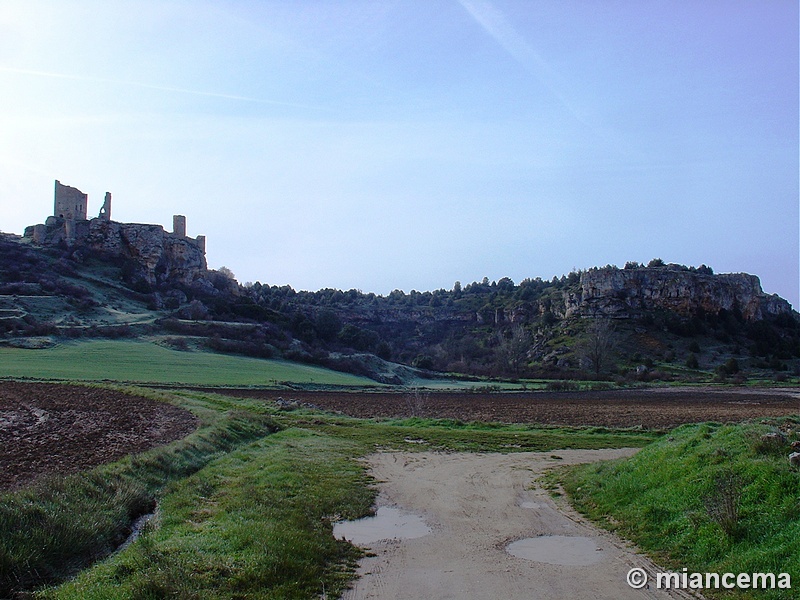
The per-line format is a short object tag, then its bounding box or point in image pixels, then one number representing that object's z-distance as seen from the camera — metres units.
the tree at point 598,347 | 98.88
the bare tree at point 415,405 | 42.06
